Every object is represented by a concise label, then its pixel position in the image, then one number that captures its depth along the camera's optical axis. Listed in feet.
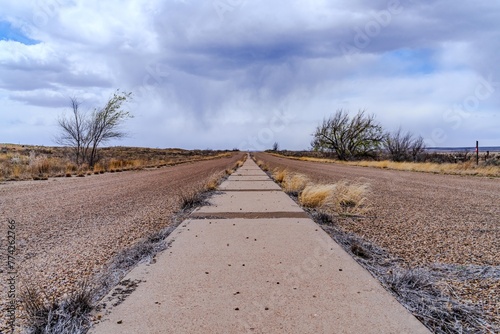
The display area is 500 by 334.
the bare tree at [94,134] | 95.30
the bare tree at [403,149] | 134.92
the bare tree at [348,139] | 162.09
